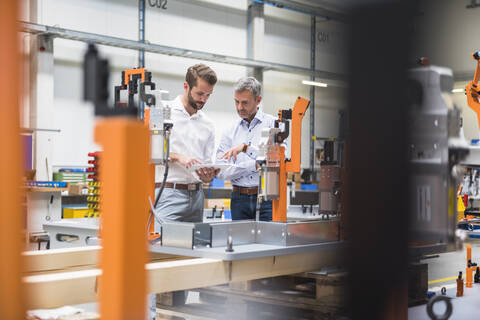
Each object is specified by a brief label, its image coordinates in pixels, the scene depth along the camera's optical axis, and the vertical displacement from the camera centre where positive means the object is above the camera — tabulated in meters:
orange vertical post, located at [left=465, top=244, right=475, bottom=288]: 2.83 -0.51
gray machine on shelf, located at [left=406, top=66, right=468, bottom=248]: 0.72 +0.03
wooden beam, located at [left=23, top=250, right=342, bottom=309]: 1.42 -0.33
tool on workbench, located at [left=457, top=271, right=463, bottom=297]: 2.51 -0.49
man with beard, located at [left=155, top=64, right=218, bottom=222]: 3.11 +0.14
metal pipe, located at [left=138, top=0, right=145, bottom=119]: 10.18 +2.59
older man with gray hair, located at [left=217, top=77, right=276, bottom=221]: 3.47 +0.18
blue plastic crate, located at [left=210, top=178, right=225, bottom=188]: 9.64 -0.16
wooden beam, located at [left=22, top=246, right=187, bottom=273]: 1.98 -0.30
